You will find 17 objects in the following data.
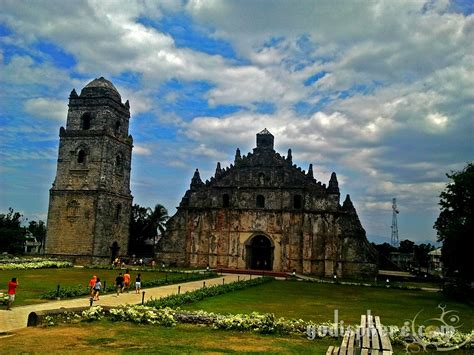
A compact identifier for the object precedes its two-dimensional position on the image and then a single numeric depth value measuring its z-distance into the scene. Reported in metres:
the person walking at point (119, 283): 22.42
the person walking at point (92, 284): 19.56
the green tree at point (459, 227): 26.75
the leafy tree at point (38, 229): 97.51
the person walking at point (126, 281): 23.62
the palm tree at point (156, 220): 63.72
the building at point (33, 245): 88.62
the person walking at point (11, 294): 16.41
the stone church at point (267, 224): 42.47
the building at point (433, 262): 77.94
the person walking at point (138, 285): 22.66
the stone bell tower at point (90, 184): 44.38
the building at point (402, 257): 90.81
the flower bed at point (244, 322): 11.70
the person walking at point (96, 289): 19.45
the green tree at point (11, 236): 53.37
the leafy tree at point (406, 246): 101.62
